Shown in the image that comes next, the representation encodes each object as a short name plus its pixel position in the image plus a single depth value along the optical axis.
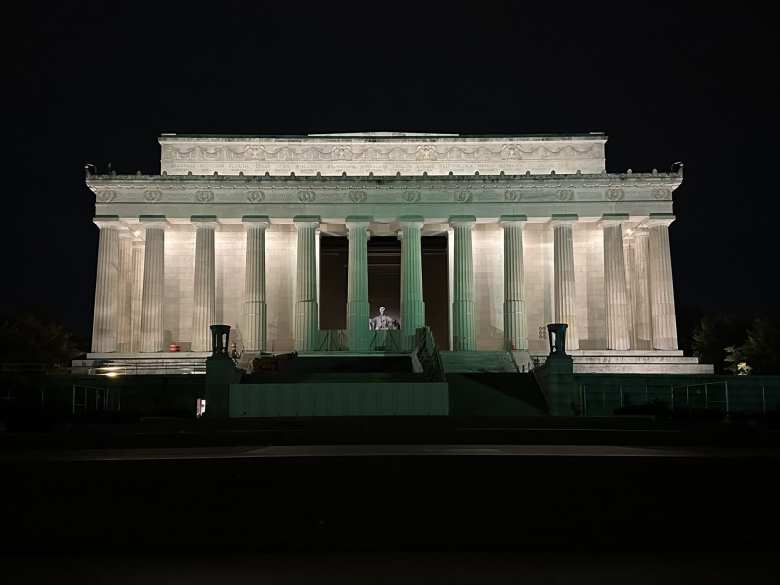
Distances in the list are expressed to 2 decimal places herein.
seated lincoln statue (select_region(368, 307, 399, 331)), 74.31
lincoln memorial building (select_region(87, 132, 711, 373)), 70.00
